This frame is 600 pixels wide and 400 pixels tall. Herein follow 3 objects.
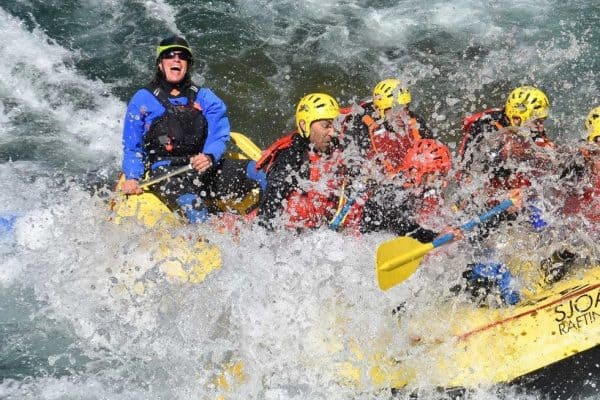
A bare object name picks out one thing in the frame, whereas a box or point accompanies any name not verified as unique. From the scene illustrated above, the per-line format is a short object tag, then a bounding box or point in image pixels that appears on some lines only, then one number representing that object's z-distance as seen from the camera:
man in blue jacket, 11.74
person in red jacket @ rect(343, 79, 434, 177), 11.73
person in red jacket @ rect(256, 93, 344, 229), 10.28
